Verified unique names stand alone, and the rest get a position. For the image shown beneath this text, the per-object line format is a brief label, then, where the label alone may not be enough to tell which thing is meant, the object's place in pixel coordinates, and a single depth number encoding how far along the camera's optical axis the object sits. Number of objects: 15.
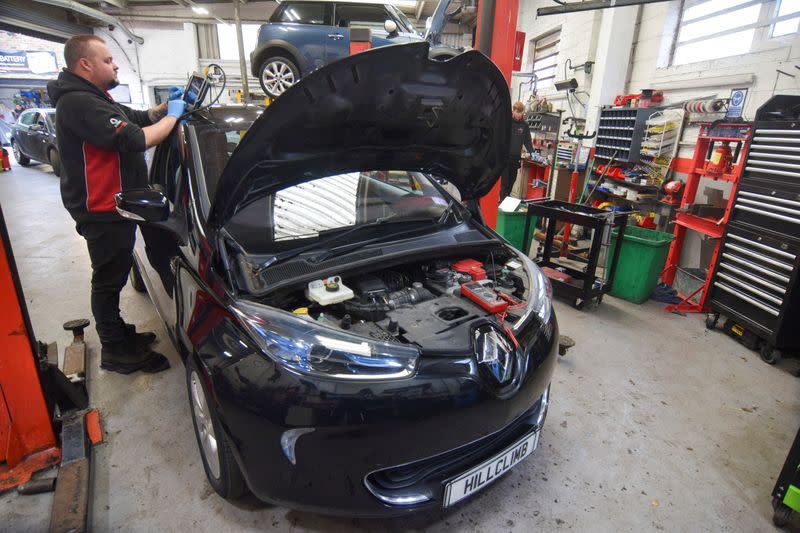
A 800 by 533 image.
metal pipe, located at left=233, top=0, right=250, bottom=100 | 8.72
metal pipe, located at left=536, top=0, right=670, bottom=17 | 3.53
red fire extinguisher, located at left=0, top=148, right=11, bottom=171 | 9.66
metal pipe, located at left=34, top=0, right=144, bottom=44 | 10.24
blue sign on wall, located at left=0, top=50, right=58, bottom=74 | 13.48
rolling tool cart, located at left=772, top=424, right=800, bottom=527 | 1.49
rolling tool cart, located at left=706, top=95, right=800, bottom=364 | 2.56
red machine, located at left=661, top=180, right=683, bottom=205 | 3.90
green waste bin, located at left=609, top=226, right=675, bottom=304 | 3.36
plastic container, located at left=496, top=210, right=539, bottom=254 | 4.23
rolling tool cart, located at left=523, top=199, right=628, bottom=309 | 3.20
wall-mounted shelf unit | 4.32
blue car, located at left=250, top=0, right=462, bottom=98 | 5.80
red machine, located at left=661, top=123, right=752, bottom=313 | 3.07
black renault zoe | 1.16
